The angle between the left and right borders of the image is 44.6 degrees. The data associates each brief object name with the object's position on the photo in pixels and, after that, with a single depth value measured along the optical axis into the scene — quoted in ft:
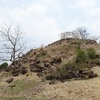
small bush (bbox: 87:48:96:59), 31.78
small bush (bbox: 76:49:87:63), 30.30
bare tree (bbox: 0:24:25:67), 36.31
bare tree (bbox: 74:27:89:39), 49.79
